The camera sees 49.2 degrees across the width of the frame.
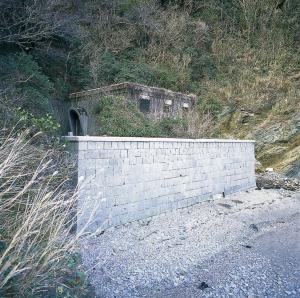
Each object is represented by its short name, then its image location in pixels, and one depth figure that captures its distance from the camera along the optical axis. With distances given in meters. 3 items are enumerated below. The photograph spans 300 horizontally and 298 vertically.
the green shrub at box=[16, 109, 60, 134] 4.77
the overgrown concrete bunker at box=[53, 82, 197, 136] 9.77
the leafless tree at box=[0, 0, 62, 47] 6.95
